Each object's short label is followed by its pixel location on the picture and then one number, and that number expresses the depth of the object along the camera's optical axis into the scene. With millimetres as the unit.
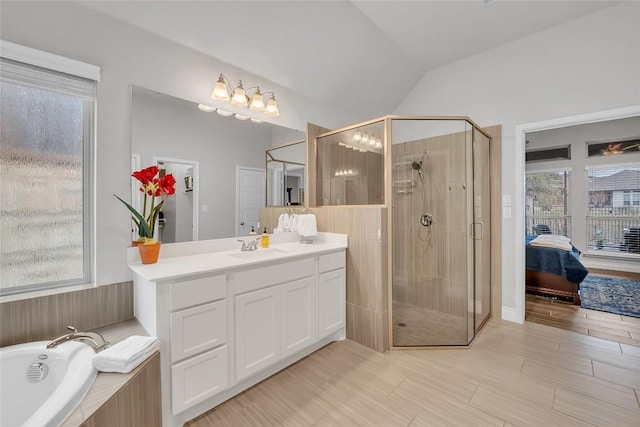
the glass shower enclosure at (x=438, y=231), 2605
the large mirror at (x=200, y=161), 1934
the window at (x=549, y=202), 5422
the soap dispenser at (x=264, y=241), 2500
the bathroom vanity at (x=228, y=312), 1484
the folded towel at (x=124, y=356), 1259
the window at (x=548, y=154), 5376
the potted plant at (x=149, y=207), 1789
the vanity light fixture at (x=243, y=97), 2236
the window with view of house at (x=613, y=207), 4871
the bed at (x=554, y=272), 3412
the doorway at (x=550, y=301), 2594
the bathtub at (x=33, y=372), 1263
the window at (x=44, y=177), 1513
